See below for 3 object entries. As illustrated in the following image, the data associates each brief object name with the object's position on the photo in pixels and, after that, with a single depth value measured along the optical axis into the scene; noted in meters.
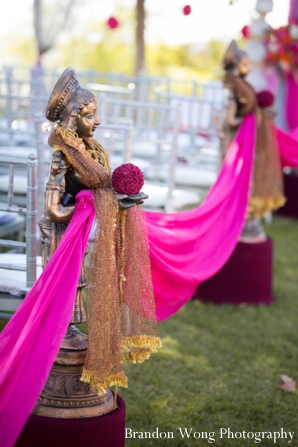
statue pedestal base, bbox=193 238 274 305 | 4.43
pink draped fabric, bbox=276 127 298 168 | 4.38
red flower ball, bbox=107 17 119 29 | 9.68
